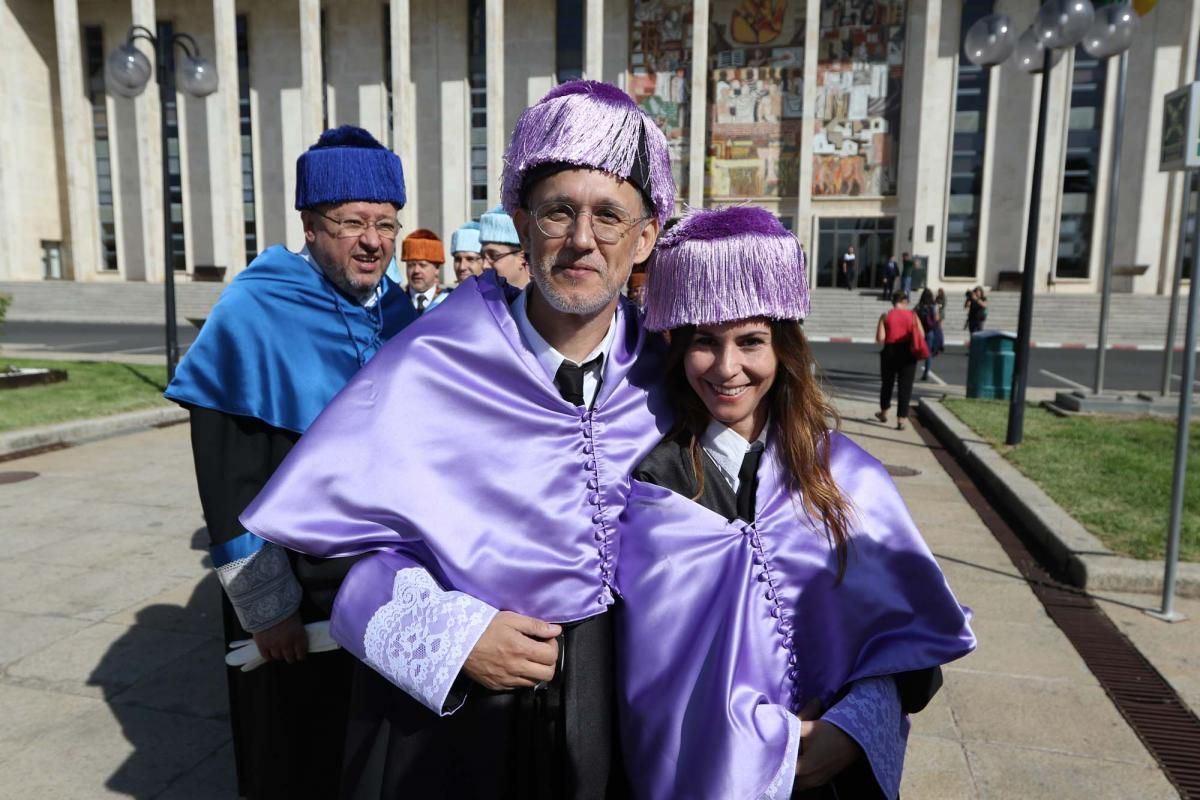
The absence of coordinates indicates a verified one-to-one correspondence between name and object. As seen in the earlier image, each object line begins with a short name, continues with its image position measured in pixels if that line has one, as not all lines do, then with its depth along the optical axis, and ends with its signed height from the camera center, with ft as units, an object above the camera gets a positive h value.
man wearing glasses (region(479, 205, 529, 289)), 15.14 +0.51
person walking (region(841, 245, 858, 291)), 110.32 +1.08
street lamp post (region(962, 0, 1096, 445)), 27.99 +8.34
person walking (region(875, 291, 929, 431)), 35.58 -2.99
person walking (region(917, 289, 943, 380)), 53.42 -2.80
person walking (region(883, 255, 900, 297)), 100.58 +0.34
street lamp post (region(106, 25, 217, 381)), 34.65 +8.14
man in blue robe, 7.34 -1.14
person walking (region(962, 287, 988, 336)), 63.52 -2.19
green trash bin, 41.63 -4.30
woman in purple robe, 5.36 -2.02
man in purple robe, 5.46 -1.58
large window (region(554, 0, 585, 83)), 122.72 +34.88
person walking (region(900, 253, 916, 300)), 98.17 +0.83
